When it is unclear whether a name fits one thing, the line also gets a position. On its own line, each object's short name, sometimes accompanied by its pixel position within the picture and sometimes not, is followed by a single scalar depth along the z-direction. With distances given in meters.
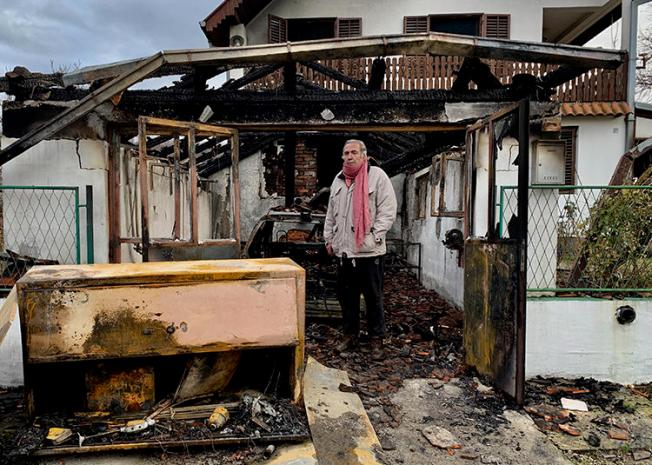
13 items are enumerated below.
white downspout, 10.34
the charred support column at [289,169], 8.11
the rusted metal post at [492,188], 3.97
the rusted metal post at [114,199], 4.70
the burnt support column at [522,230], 3.49
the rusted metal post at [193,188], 4.49
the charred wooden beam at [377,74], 4.50
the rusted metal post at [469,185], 4.64
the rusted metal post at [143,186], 4.20
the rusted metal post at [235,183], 4.91
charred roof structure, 4.11
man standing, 4.17
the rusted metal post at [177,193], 4.62
